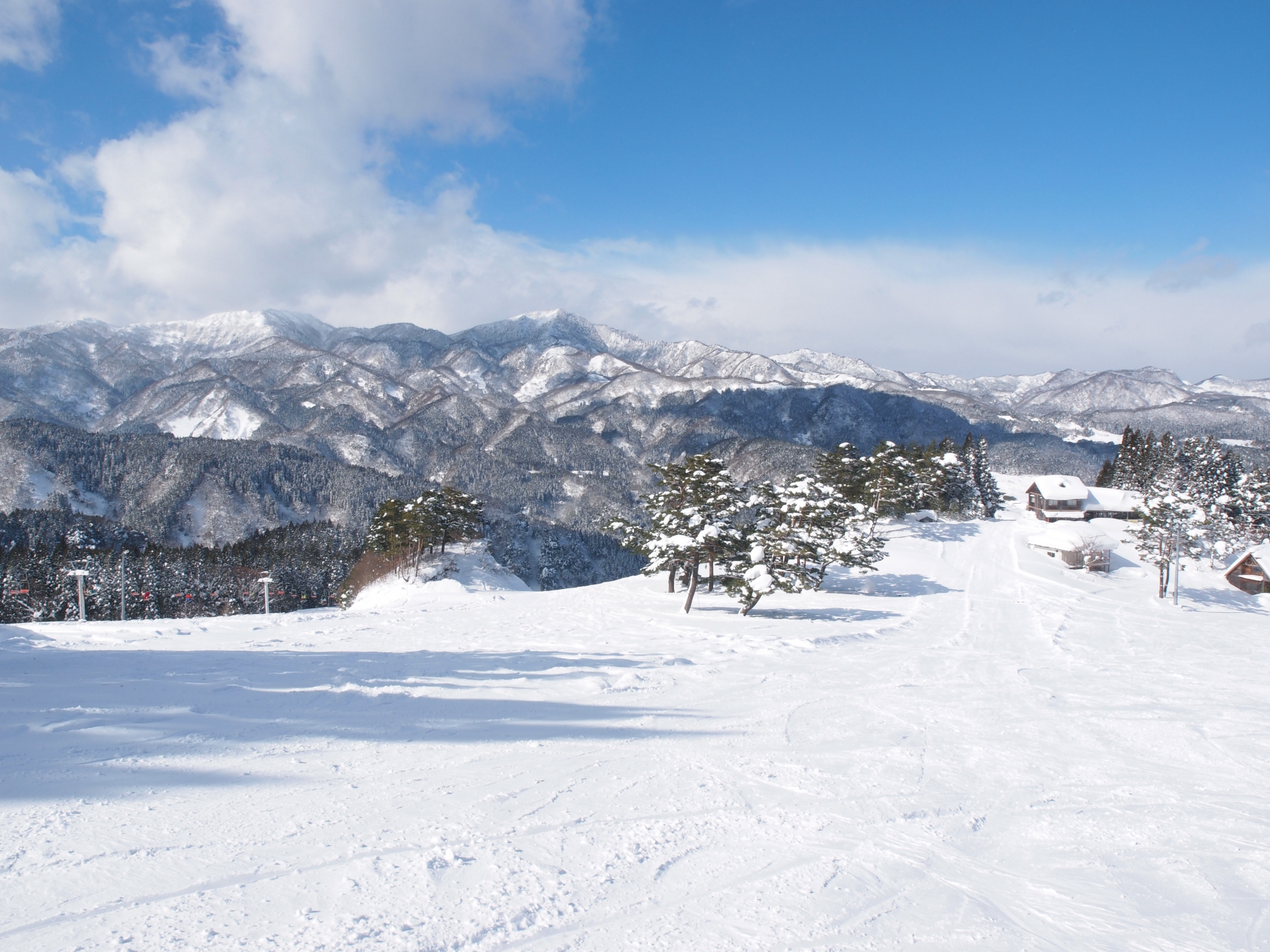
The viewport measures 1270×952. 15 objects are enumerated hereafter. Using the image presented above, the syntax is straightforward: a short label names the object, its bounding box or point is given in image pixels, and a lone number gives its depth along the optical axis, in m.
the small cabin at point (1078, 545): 43.38
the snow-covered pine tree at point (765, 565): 23.95
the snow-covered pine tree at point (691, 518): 25.34
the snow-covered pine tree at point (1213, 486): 44.28
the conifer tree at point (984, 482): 66.19
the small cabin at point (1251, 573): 41.06
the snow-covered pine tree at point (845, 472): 48.66
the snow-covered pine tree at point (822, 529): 25.88
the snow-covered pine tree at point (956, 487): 57.47
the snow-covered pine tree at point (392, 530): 49.88
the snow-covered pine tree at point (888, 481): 50.00
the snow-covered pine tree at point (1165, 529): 39.69
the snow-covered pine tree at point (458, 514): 50.22
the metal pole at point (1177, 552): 35.22
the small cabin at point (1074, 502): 59.25
